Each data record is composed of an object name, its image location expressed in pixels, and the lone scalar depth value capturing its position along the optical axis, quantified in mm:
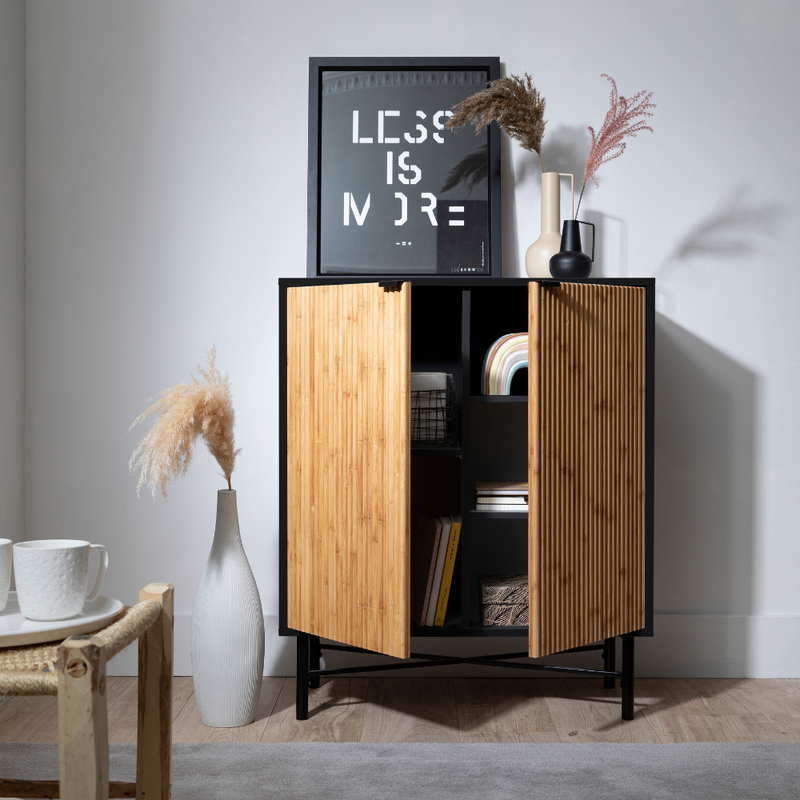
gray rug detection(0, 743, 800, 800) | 1643
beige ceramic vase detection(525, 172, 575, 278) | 2201
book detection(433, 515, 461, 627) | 2045
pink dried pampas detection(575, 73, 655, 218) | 2168
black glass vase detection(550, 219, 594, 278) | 2072
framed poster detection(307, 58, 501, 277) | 2363
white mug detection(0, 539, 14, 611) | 1083
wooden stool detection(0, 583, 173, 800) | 879
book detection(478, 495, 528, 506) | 2047
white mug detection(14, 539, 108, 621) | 1039
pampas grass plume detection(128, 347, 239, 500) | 1840
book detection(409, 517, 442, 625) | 2045
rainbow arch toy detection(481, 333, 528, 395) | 2014
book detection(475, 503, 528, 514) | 2035
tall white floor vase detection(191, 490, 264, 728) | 1997
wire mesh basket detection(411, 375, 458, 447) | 2051
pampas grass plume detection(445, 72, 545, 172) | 2129
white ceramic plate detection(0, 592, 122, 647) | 993
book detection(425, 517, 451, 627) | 2043
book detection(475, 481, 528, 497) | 2051
